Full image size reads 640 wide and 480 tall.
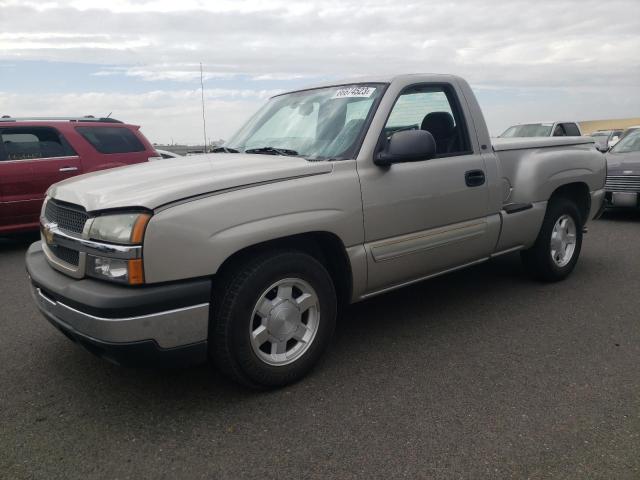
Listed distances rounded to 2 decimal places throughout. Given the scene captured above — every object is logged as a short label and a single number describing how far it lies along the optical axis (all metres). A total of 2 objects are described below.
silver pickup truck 2.55
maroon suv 7.04
